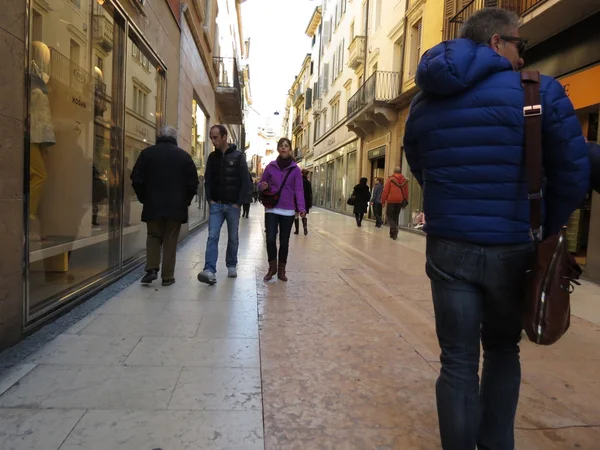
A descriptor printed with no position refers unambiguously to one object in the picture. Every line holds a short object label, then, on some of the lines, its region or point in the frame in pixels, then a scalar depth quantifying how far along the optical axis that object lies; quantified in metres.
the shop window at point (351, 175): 25.20
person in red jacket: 12.41
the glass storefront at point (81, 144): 4.18
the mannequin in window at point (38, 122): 3.82
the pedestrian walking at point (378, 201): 16.17
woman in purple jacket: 5.94
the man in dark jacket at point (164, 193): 5.32
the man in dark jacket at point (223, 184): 5.86
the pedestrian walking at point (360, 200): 16.48
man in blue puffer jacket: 1.67
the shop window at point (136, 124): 6.50
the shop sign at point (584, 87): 6.98
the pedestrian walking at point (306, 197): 12.36
